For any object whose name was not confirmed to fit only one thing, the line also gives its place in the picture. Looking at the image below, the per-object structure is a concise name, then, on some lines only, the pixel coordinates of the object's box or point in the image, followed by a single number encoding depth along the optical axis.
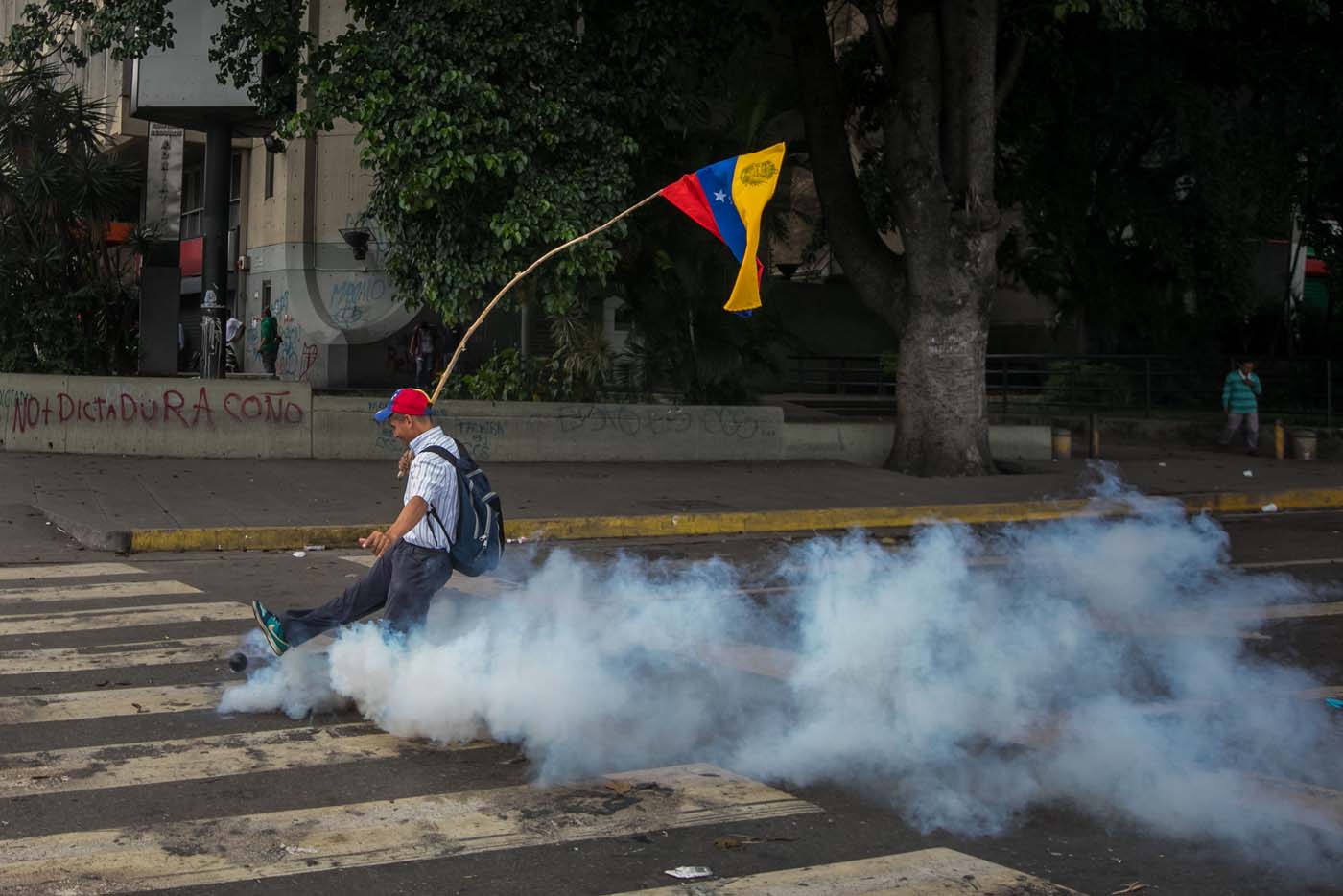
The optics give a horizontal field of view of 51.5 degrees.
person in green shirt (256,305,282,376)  32.53
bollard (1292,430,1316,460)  21.09
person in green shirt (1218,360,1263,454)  21.08
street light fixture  31.39
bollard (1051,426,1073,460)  21.20
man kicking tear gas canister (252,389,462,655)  6.49
